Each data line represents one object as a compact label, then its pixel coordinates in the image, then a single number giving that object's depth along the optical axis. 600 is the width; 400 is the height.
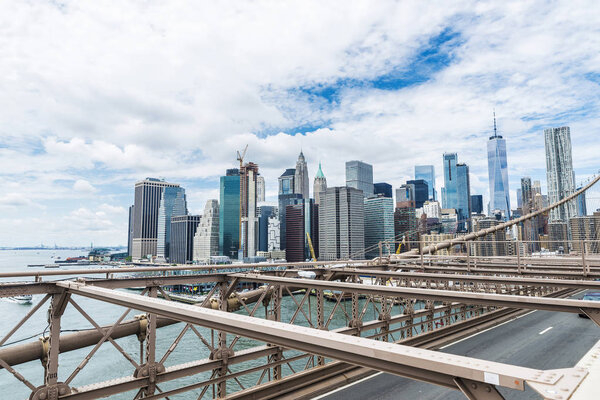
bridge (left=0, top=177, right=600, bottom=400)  2.74
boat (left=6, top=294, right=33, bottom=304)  82.75
